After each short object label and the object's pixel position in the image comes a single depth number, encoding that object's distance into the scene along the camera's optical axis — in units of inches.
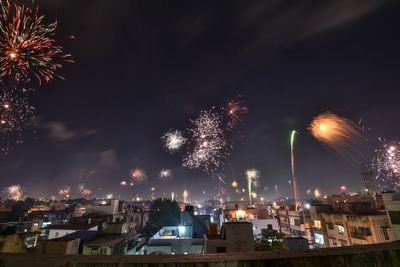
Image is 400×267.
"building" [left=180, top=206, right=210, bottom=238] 2217.9
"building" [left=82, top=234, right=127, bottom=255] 1224.2
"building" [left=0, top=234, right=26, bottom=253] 946.7
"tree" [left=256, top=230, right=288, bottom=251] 1270.2
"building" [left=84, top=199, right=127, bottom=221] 2770.4
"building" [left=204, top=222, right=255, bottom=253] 1154.0
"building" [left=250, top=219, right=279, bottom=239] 2544.3
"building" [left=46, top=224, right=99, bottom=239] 1745.8
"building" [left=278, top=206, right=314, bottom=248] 2237.9
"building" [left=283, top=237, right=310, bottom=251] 1518.0
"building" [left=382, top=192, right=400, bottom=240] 1331.2
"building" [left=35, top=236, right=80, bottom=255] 1047.6
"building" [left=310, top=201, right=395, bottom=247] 1488.7
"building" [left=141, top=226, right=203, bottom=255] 1623.0
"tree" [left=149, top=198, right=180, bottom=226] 3479.3
